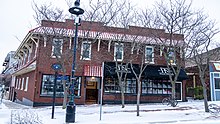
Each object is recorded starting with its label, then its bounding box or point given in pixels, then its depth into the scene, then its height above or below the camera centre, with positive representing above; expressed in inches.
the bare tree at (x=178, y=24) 674.8 +191.6
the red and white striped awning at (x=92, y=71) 778.8 +43.5
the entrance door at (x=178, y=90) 896.3 -21.9
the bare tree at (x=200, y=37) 620.0 +143.1
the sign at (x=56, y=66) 469.4 +34.9
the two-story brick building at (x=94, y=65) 750.5 +64.8
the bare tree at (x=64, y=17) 649.0 +202.4
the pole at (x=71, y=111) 397.0 -51.8
